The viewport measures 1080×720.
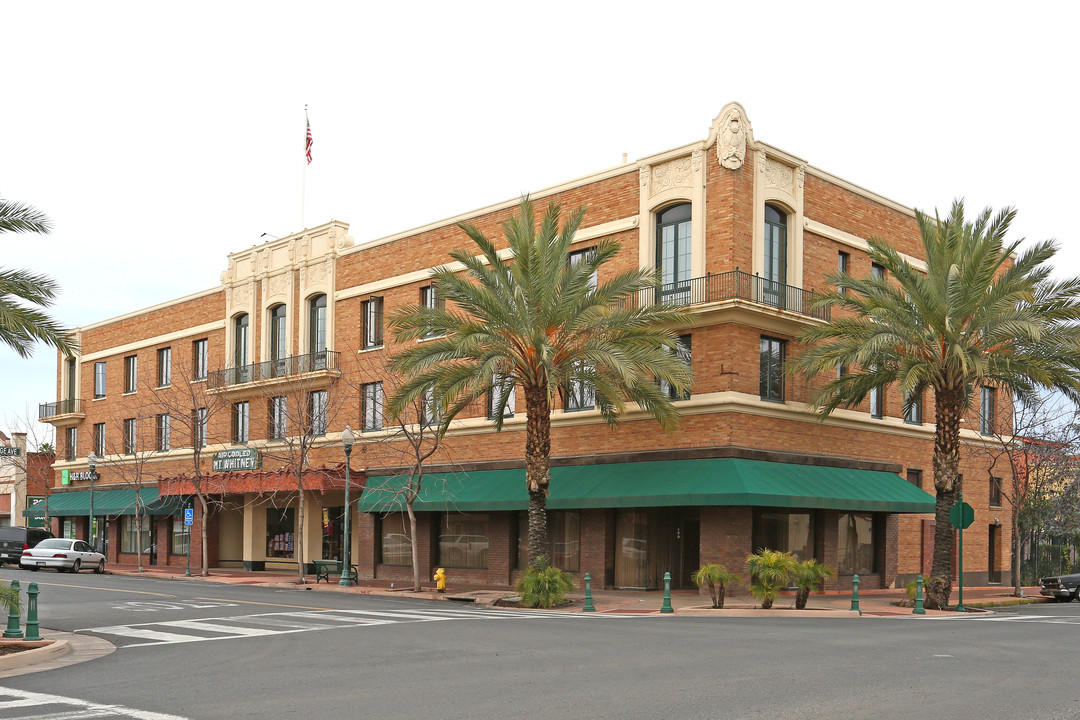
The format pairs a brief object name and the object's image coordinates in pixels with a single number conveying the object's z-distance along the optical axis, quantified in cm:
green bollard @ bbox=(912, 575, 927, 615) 2597
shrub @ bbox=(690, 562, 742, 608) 2642
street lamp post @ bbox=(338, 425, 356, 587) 3538
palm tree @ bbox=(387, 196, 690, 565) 2834
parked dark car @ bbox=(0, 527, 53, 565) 5075
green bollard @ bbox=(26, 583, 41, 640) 1672
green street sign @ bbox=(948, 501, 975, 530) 2756
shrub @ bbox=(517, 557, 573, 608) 2702
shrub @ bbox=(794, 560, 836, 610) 2622
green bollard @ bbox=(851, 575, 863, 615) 2515
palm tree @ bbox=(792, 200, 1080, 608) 2730
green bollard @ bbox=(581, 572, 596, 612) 2578
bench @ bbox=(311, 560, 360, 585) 3766
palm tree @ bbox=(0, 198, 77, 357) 1817
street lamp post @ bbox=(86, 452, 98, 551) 5031
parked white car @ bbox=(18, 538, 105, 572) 4638
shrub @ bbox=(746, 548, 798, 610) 2591
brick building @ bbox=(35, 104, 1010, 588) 3055
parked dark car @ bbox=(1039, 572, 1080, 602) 3409
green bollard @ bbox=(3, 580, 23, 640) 1681
